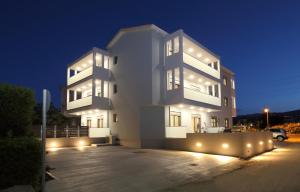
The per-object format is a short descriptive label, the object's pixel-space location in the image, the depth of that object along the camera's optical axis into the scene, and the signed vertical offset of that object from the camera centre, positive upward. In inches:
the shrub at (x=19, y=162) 199.7 -54.0
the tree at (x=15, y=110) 233.4 +3.7
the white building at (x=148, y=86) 705.7 +109.0
